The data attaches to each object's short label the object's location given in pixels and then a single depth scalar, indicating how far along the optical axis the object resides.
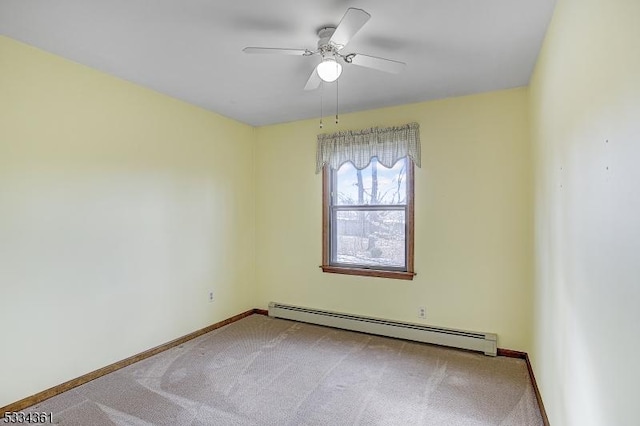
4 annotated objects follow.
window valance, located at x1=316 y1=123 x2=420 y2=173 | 3.59
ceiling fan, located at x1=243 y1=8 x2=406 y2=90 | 1.87
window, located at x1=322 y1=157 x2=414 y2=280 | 3.71
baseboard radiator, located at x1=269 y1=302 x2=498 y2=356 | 3.26
